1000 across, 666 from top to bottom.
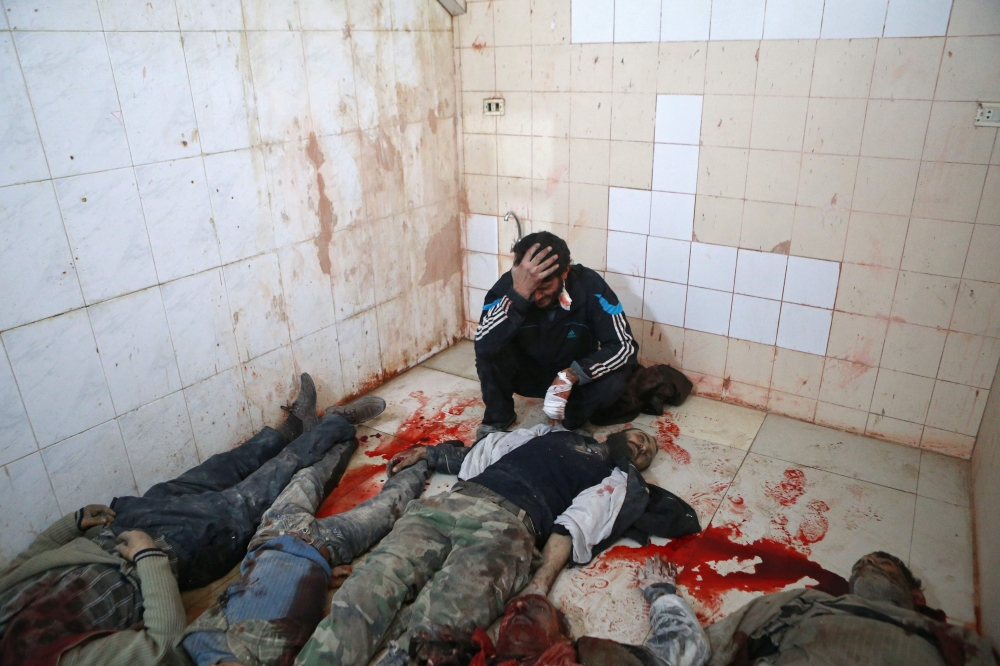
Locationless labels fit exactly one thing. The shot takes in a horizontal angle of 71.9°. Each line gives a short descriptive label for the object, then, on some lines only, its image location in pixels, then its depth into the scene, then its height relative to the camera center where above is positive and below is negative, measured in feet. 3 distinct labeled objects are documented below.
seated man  10.10 -4.16
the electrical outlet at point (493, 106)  12.59 -0.87
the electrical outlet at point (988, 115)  8.60 -0.82
